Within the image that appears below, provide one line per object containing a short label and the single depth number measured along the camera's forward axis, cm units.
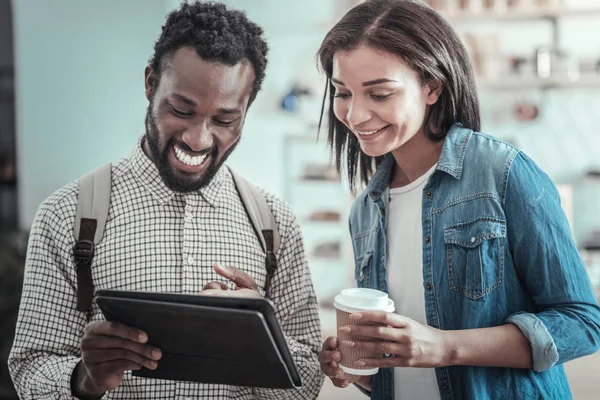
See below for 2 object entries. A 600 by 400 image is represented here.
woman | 135
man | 147
